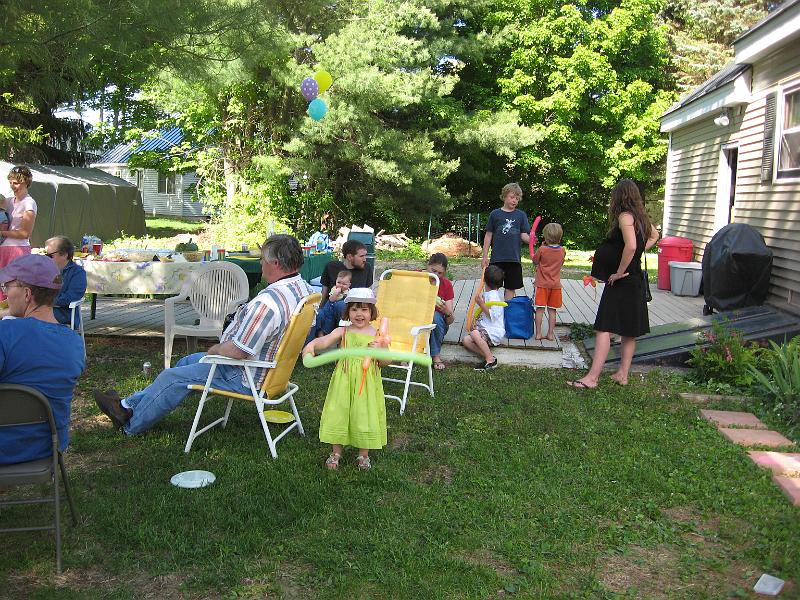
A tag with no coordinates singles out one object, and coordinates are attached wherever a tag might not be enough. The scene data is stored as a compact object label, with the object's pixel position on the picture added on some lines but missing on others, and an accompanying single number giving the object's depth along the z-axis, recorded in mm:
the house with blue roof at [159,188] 38844
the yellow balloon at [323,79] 15734
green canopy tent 18891
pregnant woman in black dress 5680
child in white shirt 6762
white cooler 11359
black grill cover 8438
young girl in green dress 3941
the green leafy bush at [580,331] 7852
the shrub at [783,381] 5109
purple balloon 14484
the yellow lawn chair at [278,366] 4150
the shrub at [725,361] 5949
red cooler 12516
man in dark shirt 6641
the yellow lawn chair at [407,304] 5848
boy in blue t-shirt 7254
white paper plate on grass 3715
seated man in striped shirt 4145
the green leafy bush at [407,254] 18484
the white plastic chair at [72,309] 6004
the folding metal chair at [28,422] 2766
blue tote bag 7438
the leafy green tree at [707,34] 24984
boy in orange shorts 7258
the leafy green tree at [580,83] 23062
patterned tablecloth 7039
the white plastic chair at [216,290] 6551
